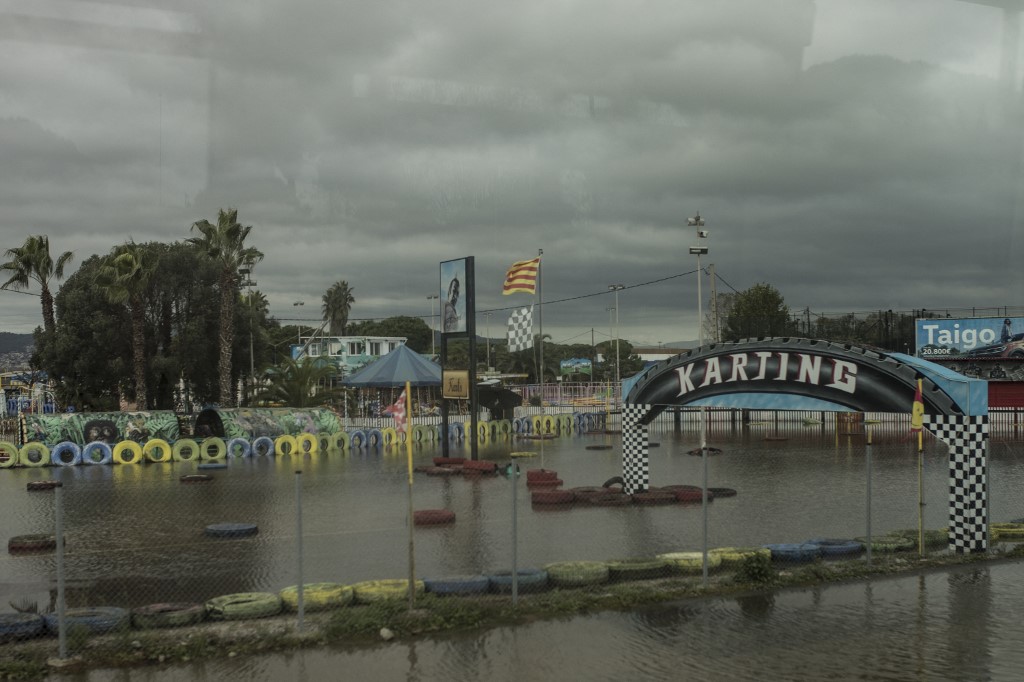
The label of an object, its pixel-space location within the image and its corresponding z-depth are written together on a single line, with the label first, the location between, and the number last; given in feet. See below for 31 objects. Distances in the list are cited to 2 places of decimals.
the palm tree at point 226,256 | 141.69
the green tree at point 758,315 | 201.36
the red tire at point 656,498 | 66.95
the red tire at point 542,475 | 77.97
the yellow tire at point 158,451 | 107.14
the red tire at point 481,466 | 91.09
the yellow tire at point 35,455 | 101.91
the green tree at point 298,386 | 144.36
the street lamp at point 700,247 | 118.42
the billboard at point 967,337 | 168.04
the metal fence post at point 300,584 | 31.76
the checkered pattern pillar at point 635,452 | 67.92
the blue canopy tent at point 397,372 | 125.90
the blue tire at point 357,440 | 123.44
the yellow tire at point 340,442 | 120.98
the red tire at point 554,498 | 66.49
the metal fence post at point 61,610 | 28.96
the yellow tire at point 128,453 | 104.58
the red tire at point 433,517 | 58.95
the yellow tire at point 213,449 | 109.40
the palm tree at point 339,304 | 380.17
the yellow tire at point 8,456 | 100.94
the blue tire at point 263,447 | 114.37
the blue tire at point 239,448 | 112.16
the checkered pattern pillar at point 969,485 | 45.27
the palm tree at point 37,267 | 147.54
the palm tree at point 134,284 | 129.80
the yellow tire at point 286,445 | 116.37
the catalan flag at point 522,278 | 99.86
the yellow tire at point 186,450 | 108.68
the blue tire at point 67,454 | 103.24
